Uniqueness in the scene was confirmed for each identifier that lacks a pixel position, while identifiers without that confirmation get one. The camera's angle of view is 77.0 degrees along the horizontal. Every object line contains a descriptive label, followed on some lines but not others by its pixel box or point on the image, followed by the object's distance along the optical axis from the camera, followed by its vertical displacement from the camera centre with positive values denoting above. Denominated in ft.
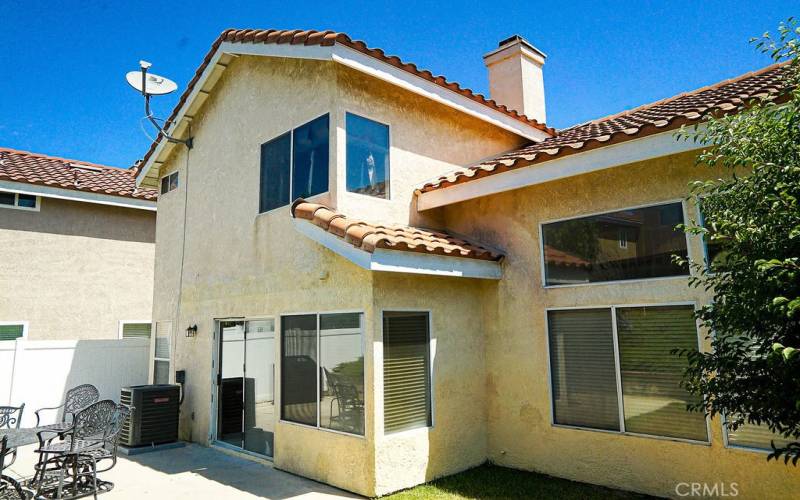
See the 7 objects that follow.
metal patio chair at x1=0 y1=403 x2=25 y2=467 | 25.85 -4.25
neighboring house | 47.34 +7.97
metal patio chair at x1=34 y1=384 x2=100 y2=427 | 30.21 -4.05
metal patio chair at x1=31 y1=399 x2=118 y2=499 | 23.24 -5.46
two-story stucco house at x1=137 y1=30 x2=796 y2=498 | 22.66 +1.92
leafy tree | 12.35 +1.48
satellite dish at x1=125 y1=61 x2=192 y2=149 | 35.50 +17.49
